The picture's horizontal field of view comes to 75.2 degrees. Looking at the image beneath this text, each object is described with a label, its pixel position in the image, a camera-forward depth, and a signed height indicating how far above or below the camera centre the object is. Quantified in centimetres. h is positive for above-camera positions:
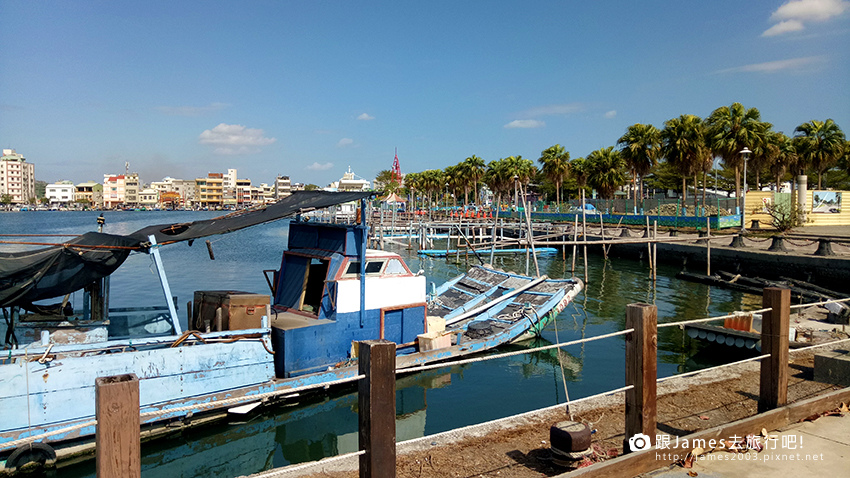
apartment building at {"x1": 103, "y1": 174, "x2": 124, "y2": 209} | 19162 +952
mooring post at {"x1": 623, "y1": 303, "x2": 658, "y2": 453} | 544 -150
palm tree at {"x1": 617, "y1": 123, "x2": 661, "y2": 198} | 5025 +626
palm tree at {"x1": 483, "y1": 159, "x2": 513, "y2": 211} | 7038 +523
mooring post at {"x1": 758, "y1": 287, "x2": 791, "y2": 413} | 663 -161
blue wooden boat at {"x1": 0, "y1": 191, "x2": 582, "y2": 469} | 815 -206
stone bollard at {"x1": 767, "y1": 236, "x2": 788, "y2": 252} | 2831 -155
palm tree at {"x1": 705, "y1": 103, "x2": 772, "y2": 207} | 4247 +647
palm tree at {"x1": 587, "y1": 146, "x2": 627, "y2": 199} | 5875 +492
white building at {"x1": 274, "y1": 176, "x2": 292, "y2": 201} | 19395 +1180
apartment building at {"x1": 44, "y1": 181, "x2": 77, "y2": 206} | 19912 +1135
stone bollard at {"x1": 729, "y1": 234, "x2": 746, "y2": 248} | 3206 -161
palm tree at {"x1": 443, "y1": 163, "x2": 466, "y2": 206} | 8031 +597
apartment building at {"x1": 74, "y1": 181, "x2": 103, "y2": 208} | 19775 +808
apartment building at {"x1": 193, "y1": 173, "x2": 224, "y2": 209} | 17725 +984
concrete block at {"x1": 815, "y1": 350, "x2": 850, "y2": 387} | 805 -230
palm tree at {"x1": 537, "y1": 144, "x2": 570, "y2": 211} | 6322 +621
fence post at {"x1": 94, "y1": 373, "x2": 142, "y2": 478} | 319 -121
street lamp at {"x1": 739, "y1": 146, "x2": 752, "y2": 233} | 3653 +50
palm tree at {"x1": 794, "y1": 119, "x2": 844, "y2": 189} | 4628 +586
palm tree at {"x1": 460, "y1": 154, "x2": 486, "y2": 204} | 7719 +676
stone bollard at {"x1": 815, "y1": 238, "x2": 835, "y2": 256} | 2606 -164
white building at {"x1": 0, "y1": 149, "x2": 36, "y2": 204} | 19088 +1561
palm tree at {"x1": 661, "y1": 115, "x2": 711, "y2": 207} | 4603 +597
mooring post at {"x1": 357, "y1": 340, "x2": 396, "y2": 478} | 420 -146
